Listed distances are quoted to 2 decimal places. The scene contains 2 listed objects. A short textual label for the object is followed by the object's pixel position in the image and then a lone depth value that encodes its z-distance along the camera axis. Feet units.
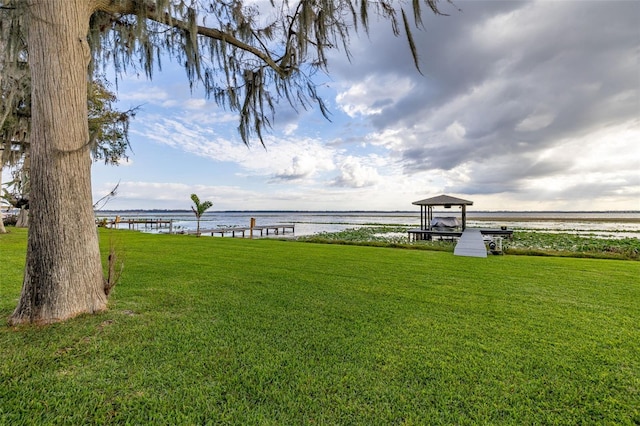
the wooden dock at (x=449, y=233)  50.63
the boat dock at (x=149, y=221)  69.26
